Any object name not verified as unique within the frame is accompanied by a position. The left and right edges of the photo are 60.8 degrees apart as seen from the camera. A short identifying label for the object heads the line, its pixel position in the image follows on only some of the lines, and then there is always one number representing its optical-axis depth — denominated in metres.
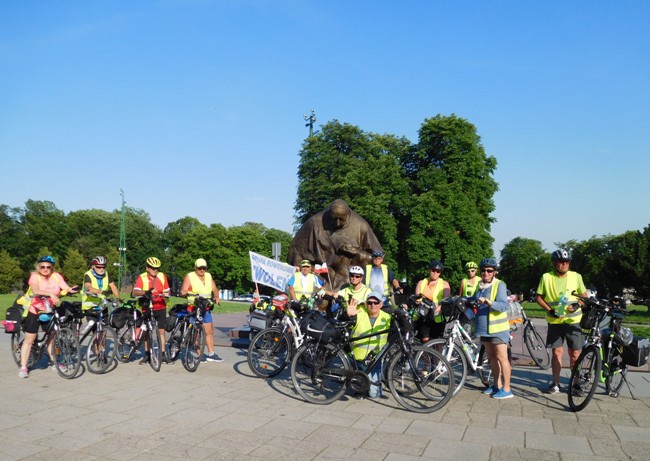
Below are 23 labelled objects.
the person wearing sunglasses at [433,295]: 7.77
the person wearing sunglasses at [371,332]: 6.47
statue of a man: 10.48
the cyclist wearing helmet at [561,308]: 6.89
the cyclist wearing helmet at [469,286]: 7.88
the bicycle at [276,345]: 7.98
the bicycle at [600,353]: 6.16
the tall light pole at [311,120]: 41.72
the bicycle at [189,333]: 8.49
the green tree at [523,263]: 71.88
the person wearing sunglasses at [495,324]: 6.74
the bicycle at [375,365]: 6.09
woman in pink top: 8.13
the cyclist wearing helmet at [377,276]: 8.55
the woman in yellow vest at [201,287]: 9.01
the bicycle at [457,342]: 6.55
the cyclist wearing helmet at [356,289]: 6.95
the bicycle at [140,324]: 8.87
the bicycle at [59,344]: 7.97
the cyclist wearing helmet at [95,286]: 8.69
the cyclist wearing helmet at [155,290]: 8.98
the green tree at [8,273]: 55.72
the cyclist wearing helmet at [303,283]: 9.00
